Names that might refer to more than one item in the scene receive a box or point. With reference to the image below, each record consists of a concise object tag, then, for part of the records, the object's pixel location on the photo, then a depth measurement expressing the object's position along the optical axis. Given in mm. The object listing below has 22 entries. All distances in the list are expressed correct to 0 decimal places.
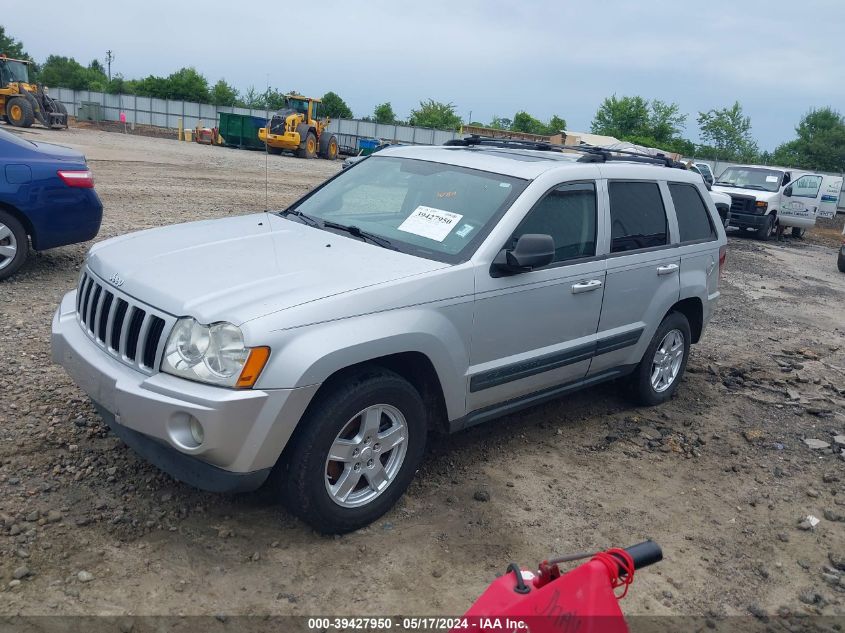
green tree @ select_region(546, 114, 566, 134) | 57888
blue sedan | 6926
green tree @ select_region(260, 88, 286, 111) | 58334
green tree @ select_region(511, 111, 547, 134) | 57594
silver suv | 3225
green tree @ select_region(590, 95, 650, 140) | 59000
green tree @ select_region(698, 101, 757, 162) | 65938
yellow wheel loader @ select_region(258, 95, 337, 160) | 33125
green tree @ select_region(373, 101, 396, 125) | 56438
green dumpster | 36750
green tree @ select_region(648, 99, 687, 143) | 57188
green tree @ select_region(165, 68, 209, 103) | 57522
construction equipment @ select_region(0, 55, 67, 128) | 32594
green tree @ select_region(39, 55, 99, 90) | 63438
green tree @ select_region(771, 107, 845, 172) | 50562
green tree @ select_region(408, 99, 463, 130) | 63459
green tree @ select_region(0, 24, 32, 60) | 81312
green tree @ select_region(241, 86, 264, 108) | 60378
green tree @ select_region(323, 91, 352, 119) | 54594
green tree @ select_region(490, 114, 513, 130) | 60794
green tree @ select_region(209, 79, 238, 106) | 61066
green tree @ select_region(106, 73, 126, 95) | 57725
